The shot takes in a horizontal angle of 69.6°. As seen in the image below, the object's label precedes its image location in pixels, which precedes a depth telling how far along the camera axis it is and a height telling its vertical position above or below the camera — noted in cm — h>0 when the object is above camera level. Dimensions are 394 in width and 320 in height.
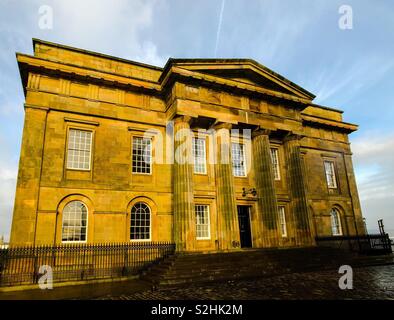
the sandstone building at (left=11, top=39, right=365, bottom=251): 1376 +493
